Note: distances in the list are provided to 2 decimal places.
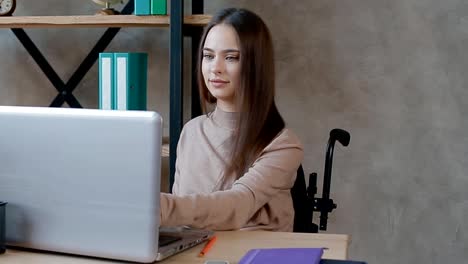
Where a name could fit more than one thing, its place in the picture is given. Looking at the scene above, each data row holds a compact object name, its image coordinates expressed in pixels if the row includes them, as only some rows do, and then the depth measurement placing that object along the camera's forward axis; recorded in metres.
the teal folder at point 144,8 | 2.37
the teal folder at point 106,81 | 2.48
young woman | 1.60
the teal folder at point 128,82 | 2.45
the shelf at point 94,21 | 2.34
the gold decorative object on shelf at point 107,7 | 2.48
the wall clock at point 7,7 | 2.64
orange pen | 1.23
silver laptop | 1.07
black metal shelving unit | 2.32
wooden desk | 1.18
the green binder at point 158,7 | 2.35
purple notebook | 1.09
